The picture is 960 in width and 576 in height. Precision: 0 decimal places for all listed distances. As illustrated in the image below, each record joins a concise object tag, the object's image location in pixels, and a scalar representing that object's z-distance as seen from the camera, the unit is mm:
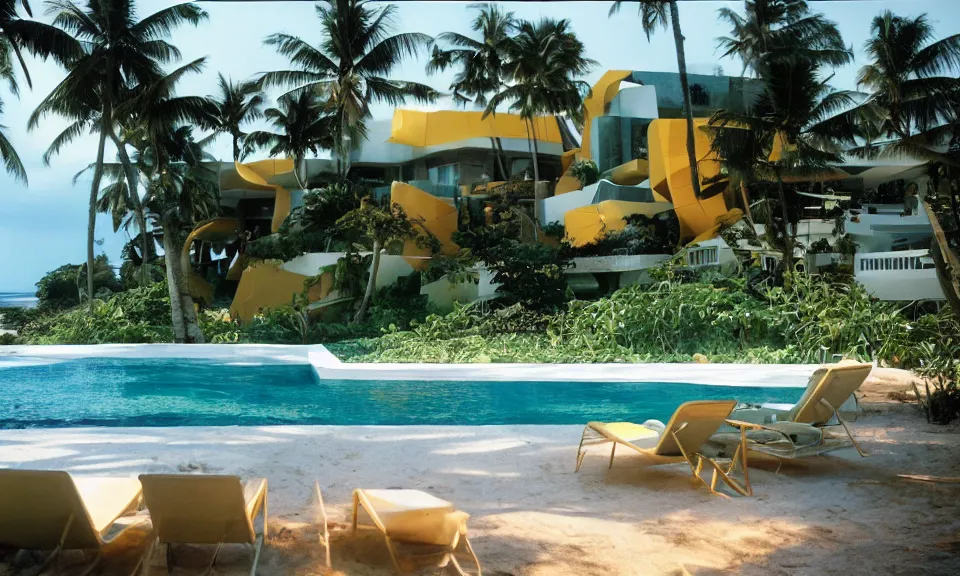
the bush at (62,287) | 25688
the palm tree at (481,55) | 26938
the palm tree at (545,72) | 24484
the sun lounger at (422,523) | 3568
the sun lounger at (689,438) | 4809
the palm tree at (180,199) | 16578
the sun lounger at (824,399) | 5637
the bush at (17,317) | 24723
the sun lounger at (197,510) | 3262
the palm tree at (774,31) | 26453
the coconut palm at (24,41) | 16328
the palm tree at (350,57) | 22578
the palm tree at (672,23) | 19688
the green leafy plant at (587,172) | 24781
